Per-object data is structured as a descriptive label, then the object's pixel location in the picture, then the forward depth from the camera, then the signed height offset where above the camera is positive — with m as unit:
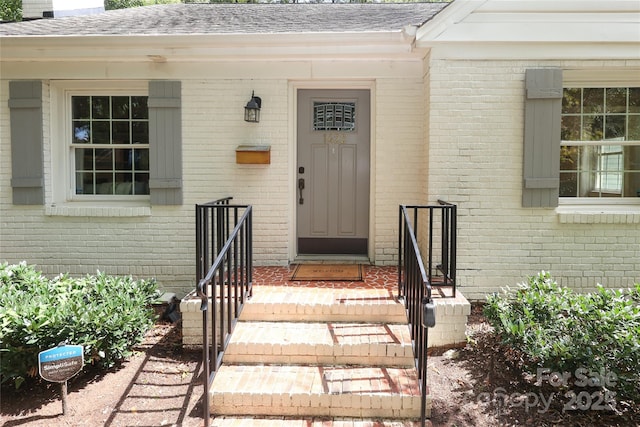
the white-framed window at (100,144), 5.60 +0.60
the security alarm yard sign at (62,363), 3.07 -1.21
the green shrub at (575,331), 3.01 -1.01
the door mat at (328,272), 4.91 -0.92
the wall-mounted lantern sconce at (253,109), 5.20 +0.99
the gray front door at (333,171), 5.73 +0.29
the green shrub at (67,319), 3.38 -1.01
